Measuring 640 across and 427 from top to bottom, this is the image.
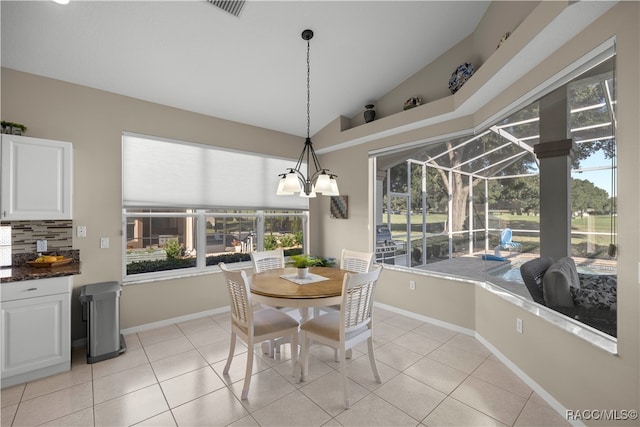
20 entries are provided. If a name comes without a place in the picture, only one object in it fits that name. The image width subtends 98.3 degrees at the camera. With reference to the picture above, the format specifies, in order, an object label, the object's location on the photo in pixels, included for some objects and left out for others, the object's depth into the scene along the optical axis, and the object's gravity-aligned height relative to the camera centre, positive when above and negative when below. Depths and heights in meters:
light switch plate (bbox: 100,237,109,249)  3.09 -0.32
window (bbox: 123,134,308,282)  3.38 +0.08
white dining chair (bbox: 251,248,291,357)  3.29 -0.58
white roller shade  3.34 +0.52
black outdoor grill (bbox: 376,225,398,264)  4.23 -0.45
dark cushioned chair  1.71 -0.65
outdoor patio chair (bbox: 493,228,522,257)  2.64 -0.29
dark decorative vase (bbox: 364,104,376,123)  4.05 +1.46
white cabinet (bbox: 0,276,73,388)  2.21 -0.96
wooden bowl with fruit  2.54 -0.44
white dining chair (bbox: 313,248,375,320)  3.16 -0.58
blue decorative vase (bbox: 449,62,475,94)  3.00 +1.52
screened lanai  1.81 +0.26
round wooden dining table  2.12 -0.63
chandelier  2.40 +0.25
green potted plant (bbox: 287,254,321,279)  2.63 -0.49
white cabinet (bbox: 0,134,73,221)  2.40 +0.33
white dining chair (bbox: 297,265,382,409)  2.04 -0.92
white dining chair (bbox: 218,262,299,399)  2.12 -0.94
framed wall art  4.54 +0.10
